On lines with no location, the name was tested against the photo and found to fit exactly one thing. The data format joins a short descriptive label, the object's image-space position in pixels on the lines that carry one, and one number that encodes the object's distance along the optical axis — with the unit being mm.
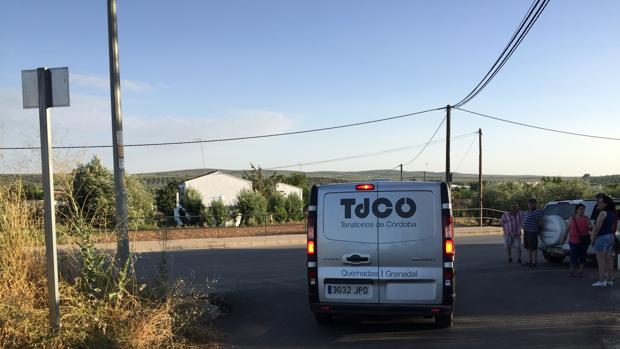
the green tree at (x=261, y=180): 59841
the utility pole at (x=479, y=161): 37741
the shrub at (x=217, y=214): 38938
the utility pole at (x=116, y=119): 8539
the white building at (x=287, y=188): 67562
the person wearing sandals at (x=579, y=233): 11414
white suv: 13359
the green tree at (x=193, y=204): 42781
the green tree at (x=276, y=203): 45406
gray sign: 5883
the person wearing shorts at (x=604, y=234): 10375
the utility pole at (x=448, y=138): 31233
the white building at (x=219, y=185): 59188
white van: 6816
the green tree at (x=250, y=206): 41094
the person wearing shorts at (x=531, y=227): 13482
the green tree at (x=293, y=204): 47219
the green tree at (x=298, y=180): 83788
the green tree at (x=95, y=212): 7234
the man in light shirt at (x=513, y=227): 14453
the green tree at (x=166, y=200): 53828
